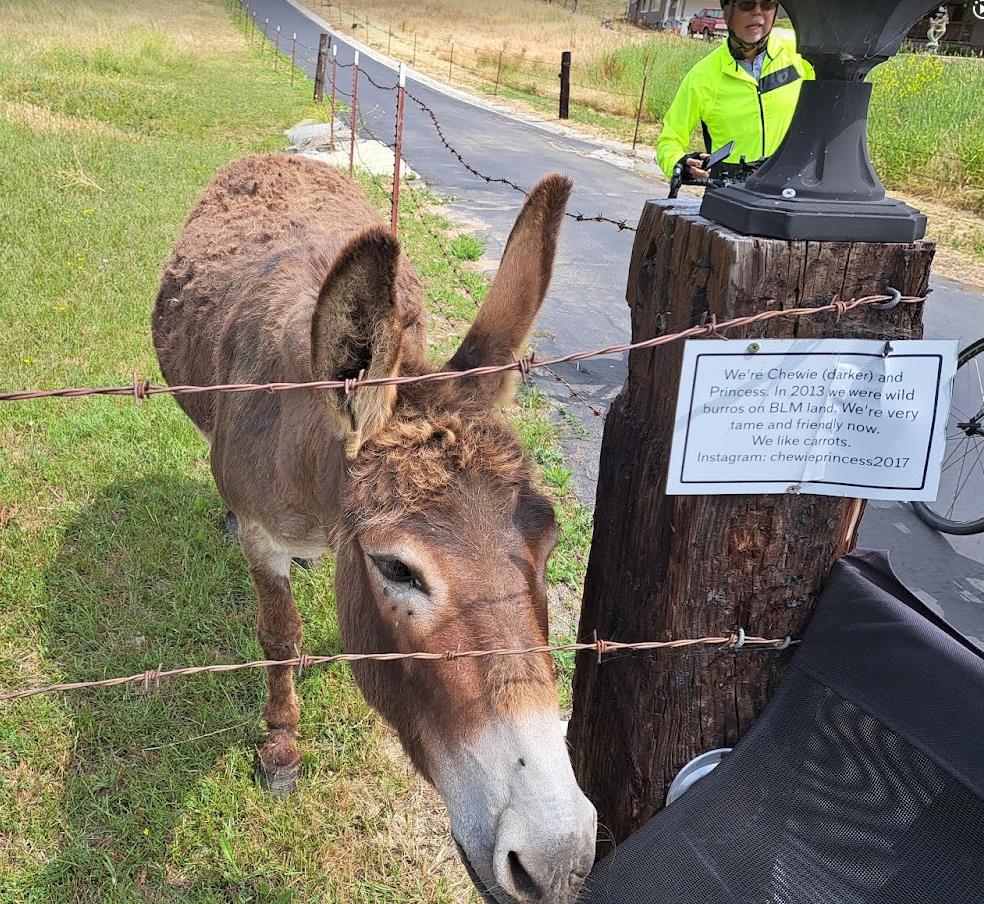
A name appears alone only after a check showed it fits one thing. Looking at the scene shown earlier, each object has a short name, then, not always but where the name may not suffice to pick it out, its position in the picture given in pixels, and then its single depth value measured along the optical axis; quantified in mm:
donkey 1453
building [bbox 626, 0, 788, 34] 49594
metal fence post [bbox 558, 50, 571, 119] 20767
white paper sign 1397
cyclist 4516
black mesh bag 1240
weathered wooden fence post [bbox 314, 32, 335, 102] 18328
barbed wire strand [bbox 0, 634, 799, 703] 1550
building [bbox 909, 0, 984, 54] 29922
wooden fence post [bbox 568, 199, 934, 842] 1412
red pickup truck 41697
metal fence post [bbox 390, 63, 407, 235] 5710
